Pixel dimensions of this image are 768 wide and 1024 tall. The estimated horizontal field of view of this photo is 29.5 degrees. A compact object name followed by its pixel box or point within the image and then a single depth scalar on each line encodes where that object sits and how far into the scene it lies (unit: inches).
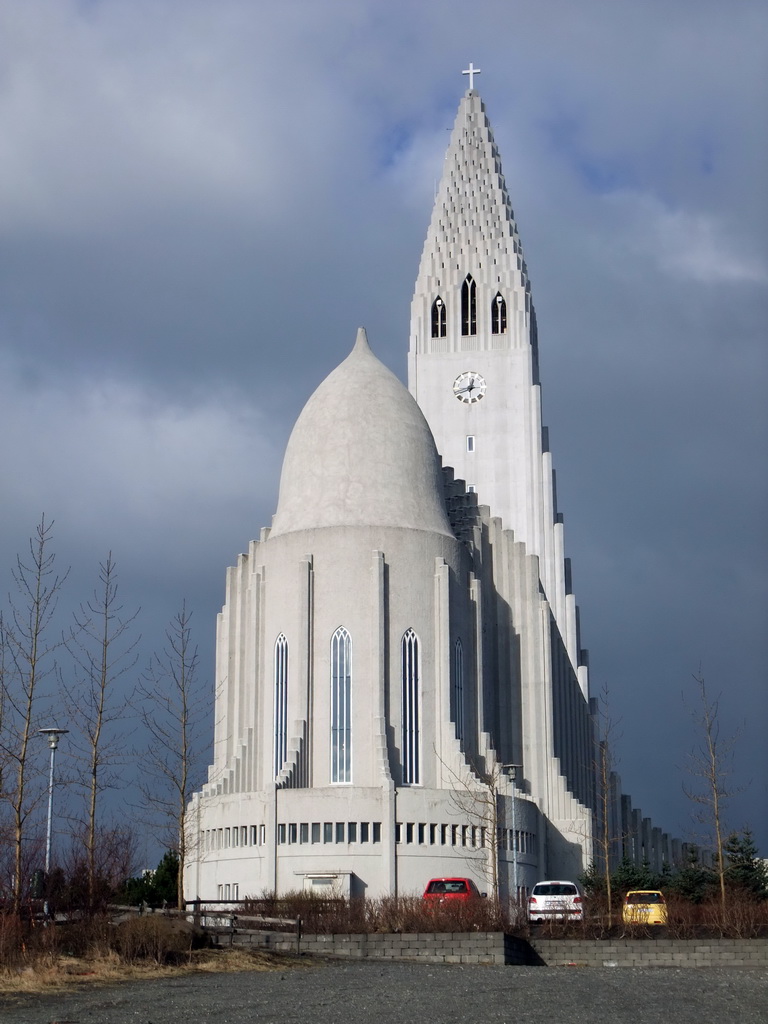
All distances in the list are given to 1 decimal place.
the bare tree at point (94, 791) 1295.5
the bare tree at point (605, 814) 1985.1
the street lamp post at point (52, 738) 1677.7
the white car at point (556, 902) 1411.2
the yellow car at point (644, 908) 1422.2
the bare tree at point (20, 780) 1176.2
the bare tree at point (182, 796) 1525.6
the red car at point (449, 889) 1549.0
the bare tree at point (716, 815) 1675.7
